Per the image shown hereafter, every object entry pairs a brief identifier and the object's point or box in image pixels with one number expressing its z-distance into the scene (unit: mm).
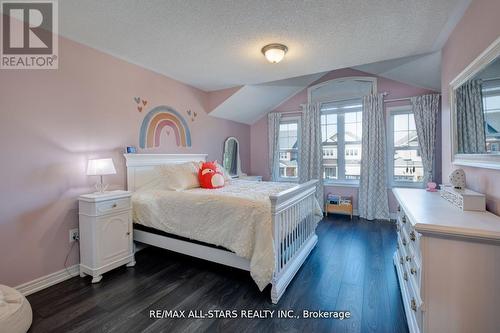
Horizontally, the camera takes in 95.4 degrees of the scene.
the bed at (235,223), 1869
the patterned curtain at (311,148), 4637
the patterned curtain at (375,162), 4109
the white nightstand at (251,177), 4743
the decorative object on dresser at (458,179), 1725
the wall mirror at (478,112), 1378
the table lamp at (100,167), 2244
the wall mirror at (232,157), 4672
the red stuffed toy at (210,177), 2990
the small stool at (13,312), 1379
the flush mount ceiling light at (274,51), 2494
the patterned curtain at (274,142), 5160
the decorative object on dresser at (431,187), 2301
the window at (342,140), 4508
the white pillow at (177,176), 2832
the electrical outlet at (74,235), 2293
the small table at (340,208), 4282
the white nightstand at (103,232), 2154
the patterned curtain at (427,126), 3732
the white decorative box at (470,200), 1450
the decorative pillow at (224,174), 3343
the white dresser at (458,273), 1105
